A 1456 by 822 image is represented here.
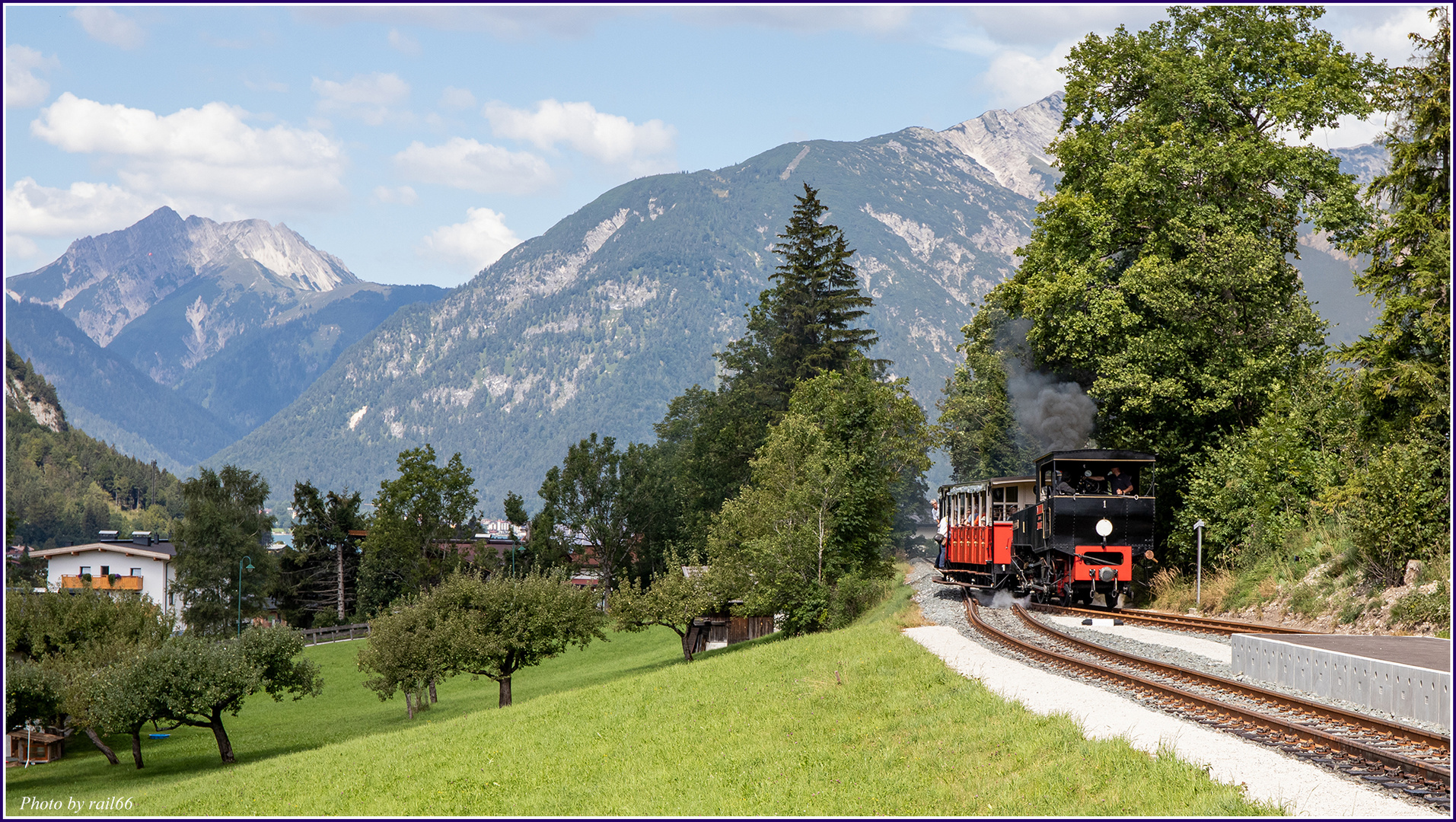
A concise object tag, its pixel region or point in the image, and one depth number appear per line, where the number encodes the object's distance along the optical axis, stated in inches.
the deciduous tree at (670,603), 2203.5
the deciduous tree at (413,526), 3695.9
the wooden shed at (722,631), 2438.5
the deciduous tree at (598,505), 4338.1
